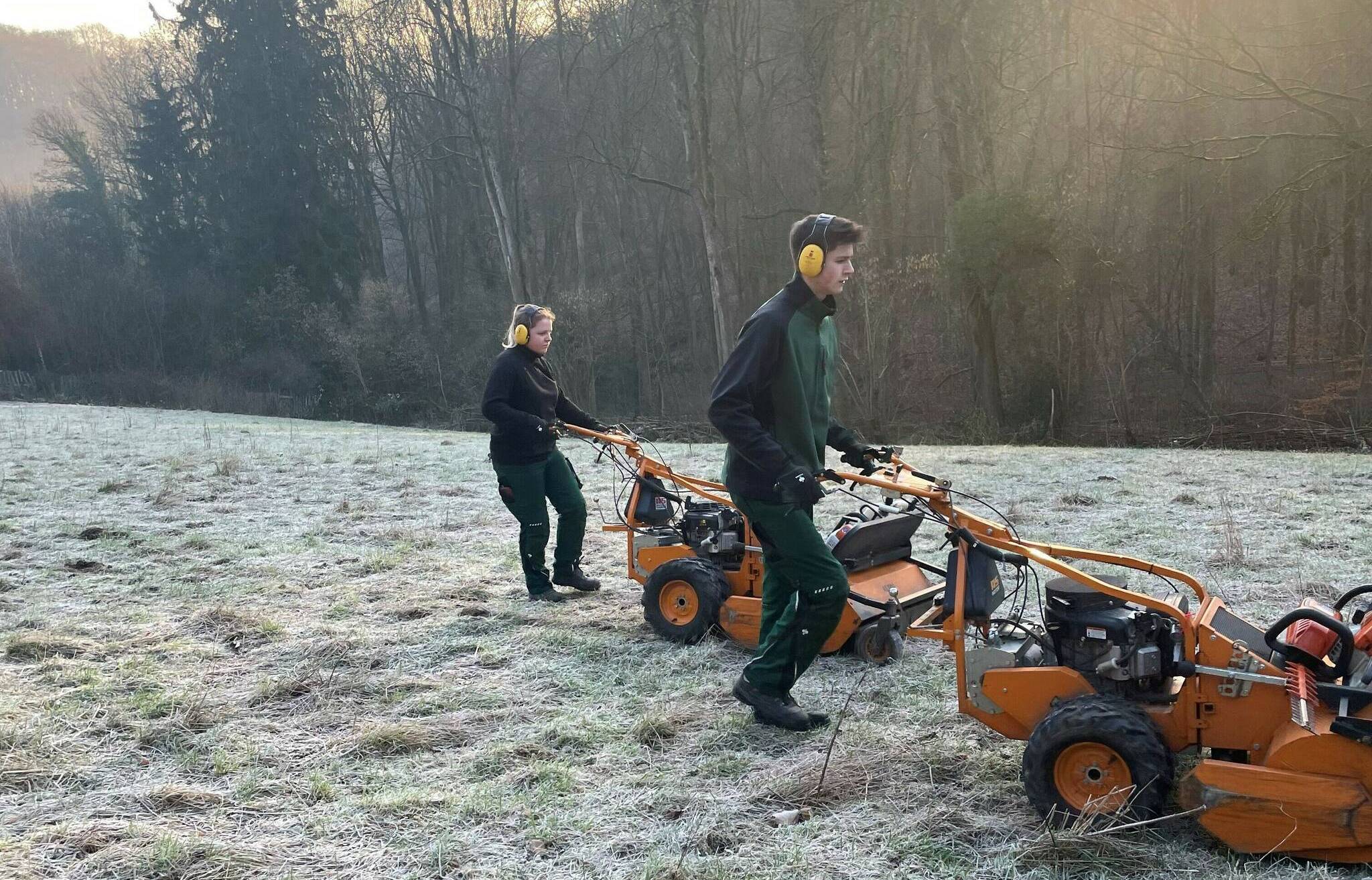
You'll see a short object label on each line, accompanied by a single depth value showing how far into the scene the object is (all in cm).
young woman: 675
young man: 414
